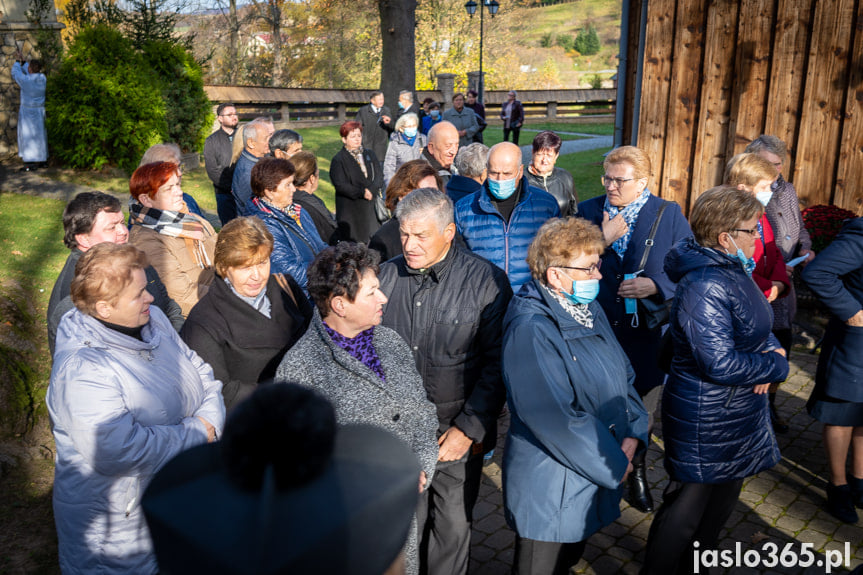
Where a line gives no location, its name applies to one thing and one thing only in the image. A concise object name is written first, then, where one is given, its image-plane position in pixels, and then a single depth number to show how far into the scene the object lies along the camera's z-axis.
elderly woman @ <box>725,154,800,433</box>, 4.57
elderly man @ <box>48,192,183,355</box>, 3.84
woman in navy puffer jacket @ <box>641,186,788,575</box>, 3.28
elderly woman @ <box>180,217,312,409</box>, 3.66
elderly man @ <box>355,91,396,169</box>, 14.21
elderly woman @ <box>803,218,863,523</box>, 4.03
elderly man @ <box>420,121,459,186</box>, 7.23
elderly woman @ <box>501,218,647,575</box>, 2.93
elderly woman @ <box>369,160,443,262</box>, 4.88
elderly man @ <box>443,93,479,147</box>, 15.70
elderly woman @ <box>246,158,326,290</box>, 4.88
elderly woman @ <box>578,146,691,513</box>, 4.53
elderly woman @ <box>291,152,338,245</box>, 6.52
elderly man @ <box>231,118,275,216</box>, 6.99
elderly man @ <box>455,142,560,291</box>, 4.96
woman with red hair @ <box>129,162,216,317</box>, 4.48
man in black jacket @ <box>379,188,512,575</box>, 3.49
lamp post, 25.21
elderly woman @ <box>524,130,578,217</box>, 6.34
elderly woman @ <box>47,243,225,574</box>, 2.82
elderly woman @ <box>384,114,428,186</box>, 9.20
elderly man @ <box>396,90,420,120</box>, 13.57
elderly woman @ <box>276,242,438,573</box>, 2.88
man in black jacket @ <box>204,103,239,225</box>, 8.68
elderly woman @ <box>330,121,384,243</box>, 8.55
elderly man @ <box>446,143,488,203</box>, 6.10
